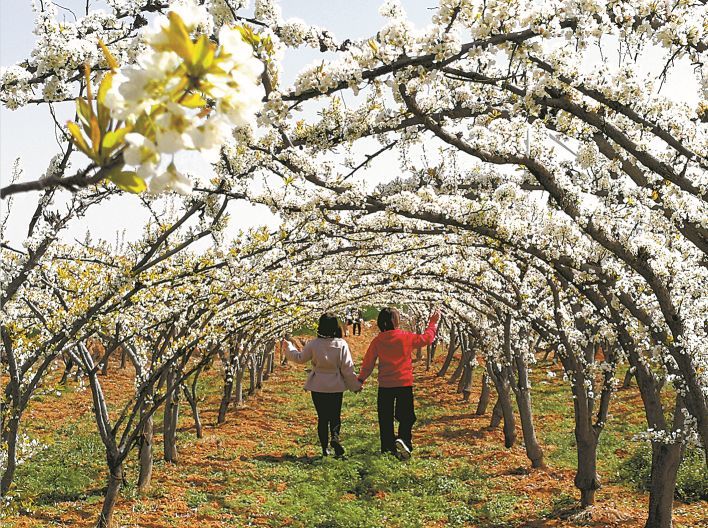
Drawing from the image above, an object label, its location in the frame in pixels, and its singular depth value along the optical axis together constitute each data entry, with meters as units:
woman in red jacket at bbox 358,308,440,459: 8.51
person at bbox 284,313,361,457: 8.55
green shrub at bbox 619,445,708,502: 8.60
